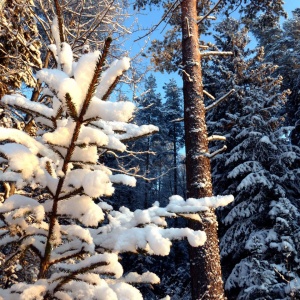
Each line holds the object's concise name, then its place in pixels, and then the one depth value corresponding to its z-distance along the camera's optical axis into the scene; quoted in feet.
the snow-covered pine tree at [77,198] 3.69
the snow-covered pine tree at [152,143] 103.85
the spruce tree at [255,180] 29.89
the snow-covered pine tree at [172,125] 108.91
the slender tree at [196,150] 12.84
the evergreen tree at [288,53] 58.23
